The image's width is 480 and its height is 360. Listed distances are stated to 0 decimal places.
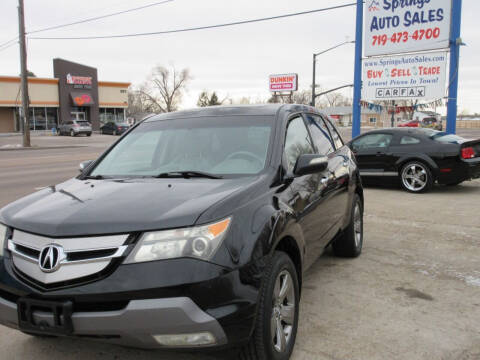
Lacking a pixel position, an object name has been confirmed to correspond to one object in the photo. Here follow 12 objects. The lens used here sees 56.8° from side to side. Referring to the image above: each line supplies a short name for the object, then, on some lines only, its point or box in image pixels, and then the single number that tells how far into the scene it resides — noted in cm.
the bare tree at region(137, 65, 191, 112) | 8850
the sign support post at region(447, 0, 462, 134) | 1245
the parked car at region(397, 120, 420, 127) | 4447
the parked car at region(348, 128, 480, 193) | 917
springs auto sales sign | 1264
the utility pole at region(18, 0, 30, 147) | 2694
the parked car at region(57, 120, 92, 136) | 4244
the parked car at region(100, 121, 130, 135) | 4541
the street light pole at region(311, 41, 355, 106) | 3247
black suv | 220
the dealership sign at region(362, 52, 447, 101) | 1305
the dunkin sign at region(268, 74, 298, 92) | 5488
